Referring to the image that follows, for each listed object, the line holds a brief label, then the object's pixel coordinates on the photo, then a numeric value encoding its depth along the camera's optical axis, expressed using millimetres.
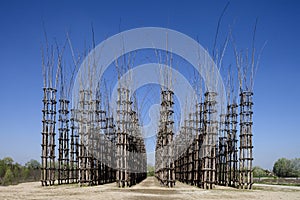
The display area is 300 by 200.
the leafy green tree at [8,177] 24022
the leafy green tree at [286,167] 56650
